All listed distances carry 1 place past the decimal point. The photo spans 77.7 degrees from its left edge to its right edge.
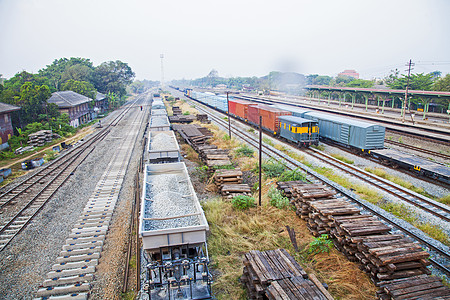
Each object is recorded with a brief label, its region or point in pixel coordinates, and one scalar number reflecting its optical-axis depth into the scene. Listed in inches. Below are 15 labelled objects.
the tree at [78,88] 2007.9
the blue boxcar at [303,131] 910.4
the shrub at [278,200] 506.6
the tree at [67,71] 2357.3
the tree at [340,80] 3790.8
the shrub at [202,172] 704.4
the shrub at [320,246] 375.6
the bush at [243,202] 508.1
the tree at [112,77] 2662.4
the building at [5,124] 1052.5
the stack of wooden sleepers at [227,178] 589.6
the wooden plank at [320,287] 255.6
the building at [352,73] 7675.7
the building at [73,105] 1528.3
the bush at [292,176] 603.5
